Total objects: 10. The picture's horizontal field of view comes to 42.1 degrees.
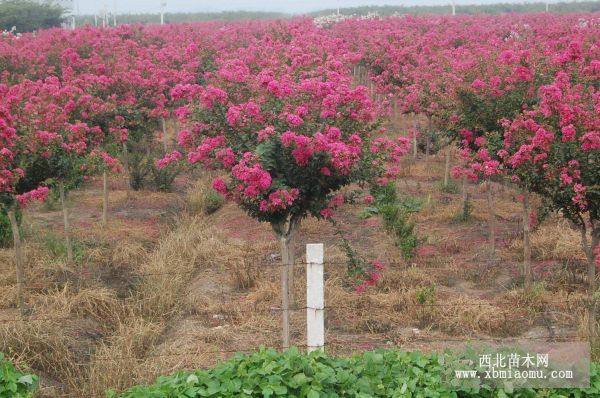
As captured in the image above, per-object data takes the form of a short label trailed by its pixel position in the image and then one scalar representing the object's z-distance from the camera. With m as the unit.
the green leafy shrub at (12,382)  4.98
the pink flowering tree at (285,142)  6.73
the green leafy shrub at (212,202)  13.11
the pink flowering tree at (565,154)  6.84
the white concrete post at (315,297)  5.32
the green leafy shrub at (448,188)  13.83
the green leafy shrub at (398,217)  9.86
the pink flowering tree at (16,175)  7.30
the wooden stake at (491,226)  10.27
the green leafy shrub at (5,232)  10.43
